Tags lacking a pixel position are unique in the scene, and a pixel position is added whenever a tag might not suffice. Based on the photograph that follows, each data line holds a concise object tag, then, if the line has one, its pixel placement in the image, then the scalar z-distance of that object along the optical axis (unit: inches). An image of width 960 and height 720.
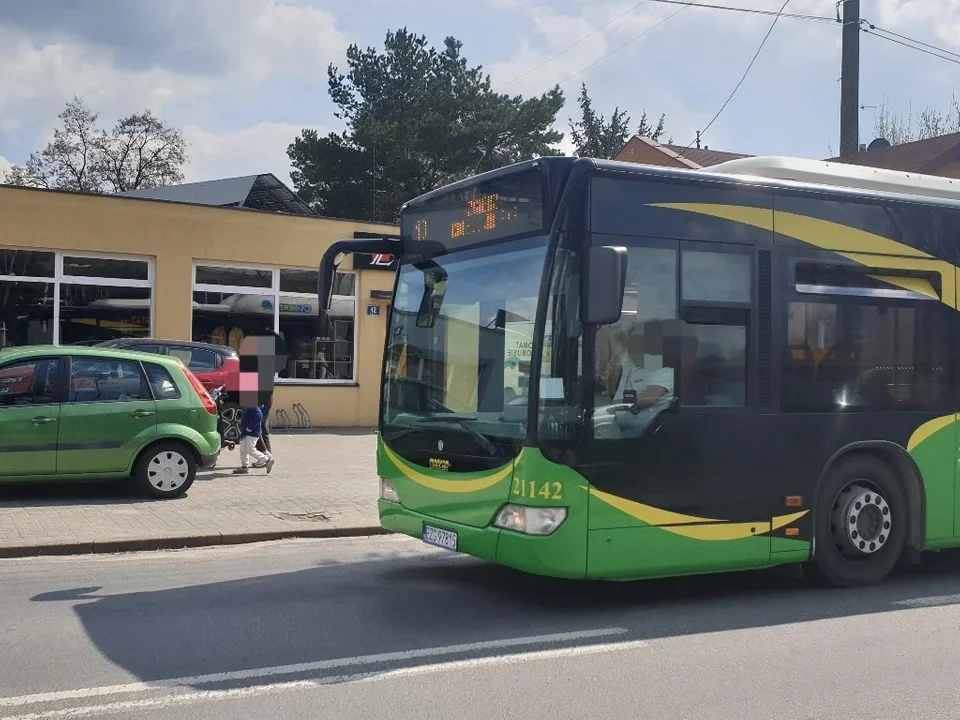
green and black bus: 261.9
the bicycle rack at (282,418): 853.8
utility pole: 651.5
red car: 671.8
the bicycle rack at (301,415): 862.5
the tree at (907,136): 1985.7
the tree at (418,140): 1605.6
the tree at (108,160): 1998.0
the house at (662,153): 1611.7
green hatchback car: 431.8
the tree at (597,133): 2028.8
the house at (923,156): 1397.6
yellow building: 756.0
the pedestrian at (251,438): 568.4
